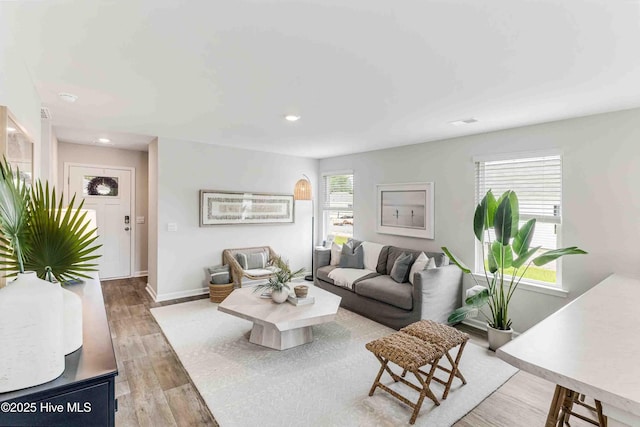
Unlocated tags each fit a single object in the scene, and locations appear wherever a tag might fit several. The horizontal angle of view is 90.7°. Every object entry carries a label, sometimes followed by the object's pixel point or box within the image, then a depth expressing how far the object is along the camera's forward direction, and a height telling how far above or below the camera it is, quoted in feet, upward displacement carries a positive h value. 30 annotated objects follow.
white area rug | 7.29 -4.70
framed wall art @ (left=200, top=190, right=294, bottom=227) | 16.65 +0.09
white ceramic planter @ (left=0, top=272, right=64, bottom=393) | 3.38 -1.40
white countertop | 3.26 -1.78
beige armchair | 15.76 -2.83
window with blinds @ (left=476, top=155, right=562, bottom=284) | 11.04 +0.67
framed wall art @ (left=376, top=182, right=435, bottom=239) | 14.69 +0.04
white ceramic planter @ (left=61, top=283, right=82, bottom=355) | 4.33 -1.61
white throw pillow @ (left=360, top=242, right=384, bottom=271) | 15.85 -2.24
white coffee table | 9.80 -3.37
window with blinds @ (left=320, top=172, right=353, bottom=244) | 19.48 +0.26
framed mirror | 4.89 +1.14
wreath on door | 18.10 +1.28
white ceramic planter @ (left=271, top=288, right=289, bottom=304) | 10.99 -2.97
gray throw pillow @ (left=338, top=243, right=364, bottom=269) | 16.16 -2.45
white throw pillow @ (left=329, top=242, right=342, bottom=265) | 16.90 -2.35
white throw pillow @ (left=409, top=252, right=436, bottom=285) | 12.69 -2.16
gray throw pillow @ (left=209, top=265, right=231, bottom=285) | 15.69 -3.27
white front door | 17.87 +0.08
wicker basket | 15.35 -4.03
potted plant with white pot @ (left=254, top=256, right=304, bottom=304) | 11.00 -2.63
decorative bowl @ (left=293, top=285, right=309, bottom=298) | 11.19 -2.89
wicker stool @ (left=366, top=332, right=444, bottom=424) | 7.13 -3.39
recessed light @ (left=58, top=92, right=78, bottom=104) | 9.11 +3.28
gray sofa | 11.72 -3.34
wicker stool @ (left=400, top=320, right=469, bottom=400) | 7.91 -3.26
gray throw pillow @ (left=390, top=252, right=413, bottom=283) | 13.42 -2.48
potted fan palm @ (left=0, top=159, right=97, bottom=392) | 3.42 -1.01
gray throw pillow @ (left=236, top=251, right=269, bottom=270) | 16.75 -2.72
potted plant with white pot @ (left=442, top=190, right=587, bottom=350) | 10.08 -1.32
